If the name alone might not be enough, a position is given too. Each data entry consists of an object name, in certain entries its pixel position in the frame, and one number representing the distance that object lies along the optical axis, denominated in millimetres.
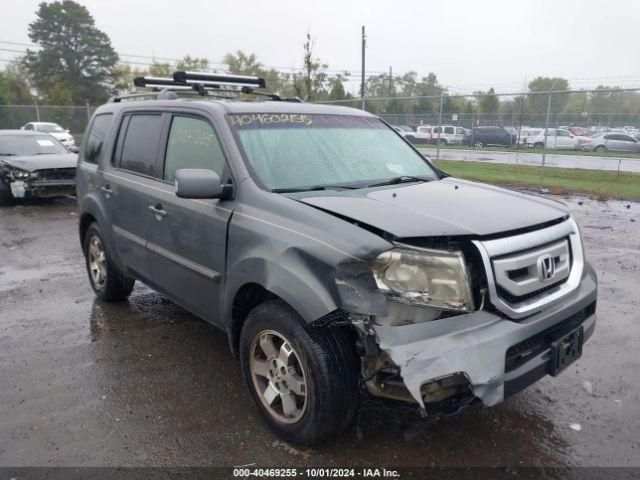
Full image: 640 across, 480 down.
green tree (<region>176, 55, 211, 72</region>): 53853
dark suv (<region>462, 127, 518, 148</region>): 14766
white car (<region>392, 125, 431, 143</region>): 17375
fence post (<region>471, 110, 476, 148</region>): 15422
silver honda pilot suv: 2412
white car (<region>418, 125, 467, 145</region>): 16031
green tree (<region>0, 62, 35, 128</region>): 29516
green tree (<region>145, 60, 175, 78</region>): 51450
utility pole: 37438
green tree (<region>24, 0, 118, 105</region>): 54688
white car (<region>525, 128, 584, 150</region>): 13406
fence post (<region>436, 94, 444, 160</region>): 13704
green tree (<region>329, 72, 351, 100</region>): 30831
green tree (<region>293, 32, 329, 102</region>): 14555
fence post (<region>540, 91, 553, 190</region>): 11469
